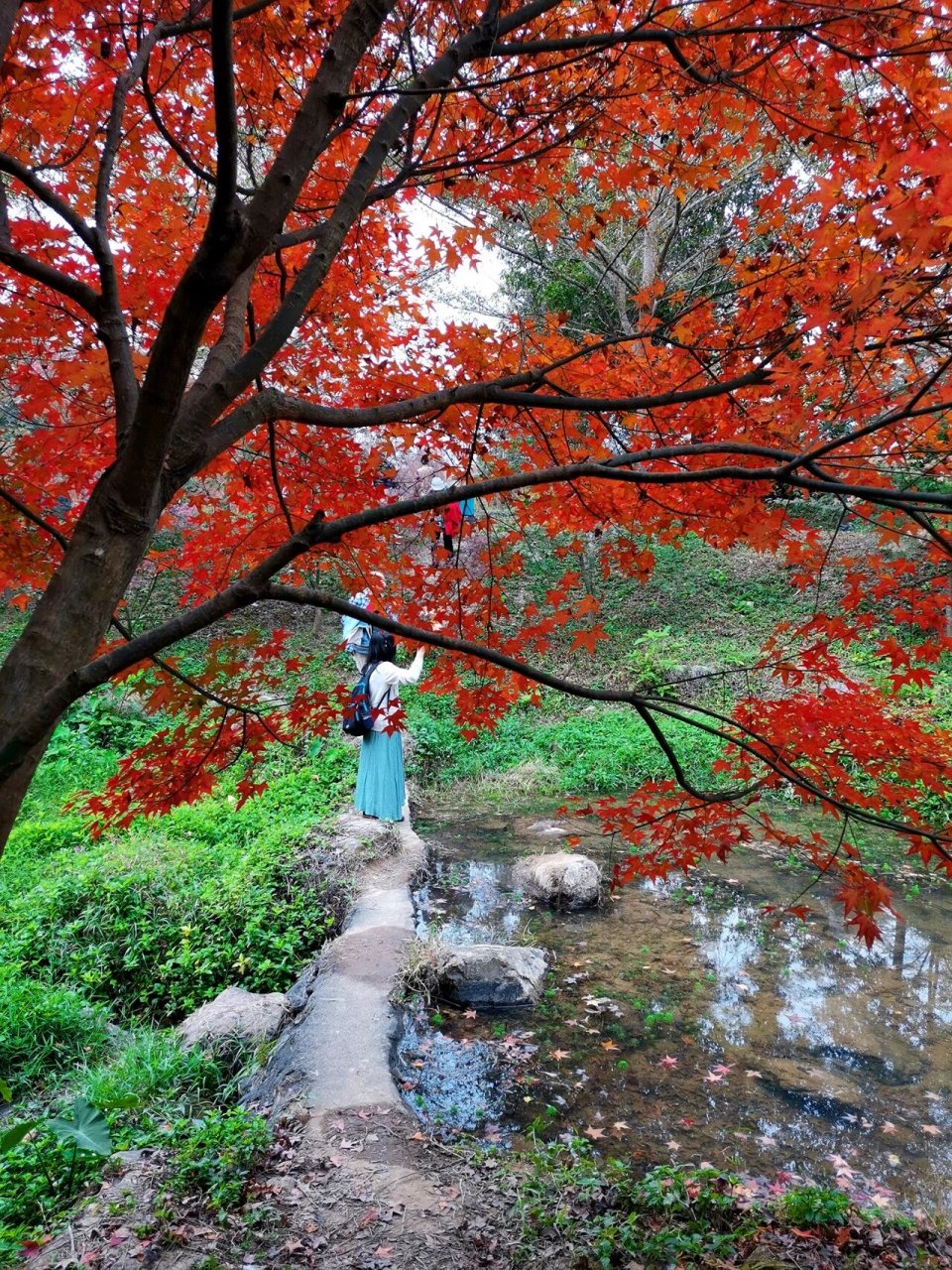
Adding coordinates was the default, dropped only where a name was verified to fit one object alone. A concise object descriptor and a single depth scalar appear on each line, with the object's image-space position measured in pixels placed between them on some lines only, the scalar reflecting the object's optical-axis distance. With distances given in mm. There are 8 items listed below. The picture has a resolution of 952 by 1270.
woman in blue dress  6887
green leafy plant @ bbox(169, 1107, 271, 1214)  2660
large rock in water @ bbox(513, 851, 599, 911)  6363
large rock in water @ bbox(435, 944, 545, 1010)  4734
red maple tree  1696
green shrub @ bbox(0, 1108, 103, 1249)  2650
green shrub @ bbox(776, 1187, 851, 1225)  2736
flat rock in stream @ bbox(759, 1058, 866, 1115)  3922
